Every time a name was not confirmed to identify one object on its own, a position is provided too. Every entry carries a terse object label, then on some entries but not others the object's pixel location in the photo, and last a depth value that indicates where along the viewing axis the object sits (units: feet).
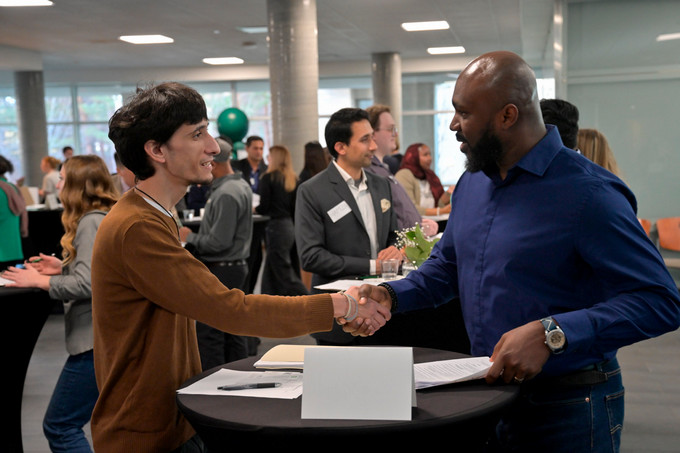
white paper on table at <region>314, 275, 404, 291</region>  10.57
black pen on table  5.65
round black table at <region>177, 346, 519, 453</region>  4.70
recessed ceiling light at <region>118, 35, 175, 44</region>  45.29
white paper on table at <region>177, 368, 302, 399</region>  5.52
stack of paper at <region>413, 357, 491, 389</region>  5.45
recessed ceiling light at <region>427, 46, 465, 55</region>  55.42
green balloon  40.55
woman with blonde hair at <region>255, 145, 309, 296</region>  23.71
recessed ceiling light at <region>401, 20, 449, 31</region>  43.76
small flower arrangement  11.78
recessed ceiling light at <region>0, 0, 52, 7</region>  33.76
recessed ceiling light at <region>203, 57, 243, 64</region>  57.18
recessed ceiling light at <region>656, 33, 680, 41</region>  26.27
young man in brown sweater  5.66
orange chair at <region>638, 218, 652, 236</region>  24.50
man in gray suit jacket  12.01
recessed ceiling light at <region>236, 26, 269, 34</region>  42.86
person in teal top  22.24
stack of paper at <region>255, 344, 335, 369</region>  6.30
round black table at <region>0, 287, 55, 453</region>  10.87
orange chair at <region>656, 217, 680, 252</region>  25.88
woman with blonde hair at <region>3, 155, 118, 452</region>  9.83
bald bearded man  5.19
